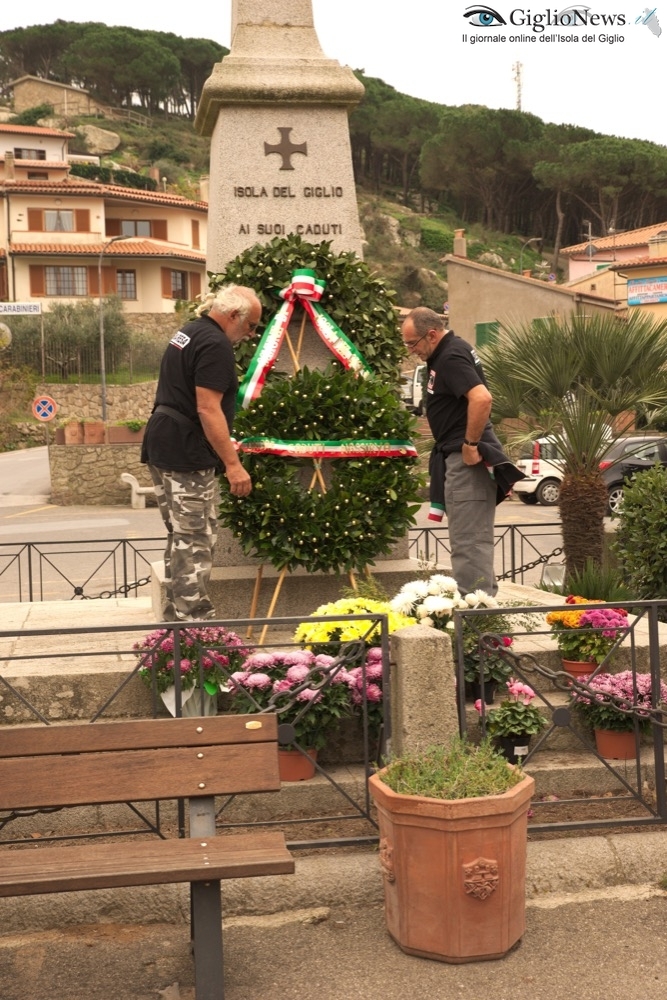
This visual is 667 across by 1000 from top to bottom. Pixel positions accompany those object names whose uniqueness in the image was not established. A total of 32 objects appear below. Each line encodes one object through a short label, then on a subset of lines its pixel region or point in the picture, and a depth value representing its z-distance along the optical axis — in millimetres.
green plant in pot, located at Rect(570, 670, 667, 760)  5145
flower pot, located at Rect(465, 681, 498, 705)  5520
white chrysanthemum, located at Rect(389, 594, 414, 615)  5309
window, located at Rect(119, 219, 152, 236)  64875
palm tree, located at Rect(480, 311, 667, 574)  9172
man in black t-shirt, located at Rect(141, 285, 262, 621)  5496
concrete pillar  4586
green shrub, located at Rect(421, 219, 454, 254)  82562
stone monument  7348
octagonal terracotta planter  3795
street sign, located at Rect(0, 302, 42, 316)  36166
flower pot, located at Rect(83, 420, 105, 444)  30312
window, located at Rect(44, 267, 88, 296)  60750
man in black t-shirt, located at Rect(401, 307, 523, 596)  6012
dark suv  21852
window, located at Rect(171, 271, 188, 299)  63750
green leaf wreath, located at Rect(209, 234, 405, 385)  7062
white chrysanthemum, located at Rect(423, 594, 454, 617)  5230
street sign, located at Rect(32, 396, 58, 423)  30547
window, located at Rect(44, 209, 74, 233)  61906
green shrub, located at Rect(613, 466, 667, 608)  8406
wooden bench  3471
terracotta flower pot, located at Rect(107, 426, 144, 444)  29953
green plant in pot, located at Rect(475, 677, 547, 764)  5055
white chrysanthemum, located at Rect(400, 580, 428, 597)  5340
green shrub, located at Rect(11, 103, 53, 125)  99562
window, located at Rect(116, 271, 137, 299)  62406
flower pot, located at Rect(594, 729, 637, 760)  5309
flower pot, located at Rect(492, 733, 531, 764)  5078
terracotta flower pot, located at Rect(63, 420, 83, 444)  30391
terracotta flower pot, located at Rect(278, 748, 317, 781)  5039
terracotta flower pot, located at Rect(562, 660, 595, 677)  5797
